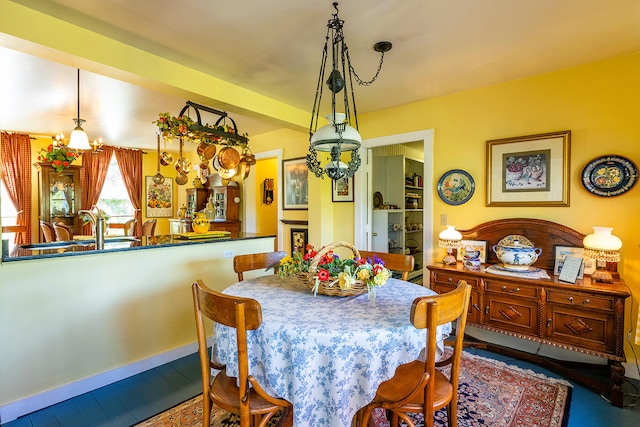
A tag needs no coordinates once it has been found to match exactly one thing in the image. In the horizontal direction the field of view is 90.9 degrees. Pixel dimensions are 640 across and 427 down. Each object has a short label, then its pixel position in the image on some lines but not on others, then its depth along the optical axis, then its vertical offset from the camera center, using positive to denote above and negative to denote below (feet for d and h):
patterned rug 6.11 -4.18
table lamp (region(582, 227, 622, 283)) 7.22 -0.97
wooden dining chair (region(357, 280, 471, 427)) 3.91 -2.53
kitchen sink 8.22 -0.99
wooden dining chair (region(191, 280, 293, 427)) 3.84 -2.19
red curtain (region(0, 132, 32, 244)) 17.16 +1.91
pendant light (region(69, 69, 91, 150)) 10.48 +2.28
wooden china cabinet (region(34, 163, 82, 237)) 17.87 +0.80
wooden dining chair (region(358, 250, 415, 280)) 7.45 -1.32
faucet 8.00 -0.40
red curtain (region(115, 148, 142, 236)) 21.68 +2.42
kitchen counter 6.50 -0.95
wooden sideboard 6.82 -2.34
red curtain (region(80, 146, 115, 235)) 20.04 +2.12
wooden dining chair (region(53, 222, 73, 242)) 14.10 -1.13
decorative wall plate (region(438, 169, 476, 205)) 10.21 +0.68
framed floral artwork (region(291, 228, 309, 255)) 15.21 -1.52
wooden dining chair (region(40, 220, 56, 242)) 15.25 -1.14
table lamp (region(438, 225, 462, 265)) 9.66 -1.03
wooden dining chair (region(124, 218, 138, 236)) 18.53 -1.16
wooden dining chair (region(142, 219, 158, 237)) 18.62 -1.17
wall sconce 19.44 +0.99
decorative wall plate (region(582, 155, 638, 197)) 7.79 +0.79
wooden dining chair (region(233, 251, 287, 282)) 7.25 -1.27
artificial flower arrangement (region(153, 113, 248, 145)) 8.73 +2.22
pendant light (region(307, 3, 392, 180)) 5.46 +1.24
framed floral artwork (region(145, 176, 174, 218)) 23.12 +0.69
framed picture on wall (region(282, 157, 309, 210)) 15.14 +1.20
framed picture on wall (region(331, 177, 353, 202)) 13.07 +0.73
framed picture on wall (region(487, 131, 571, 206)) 8.68 +1.08
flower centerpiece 5.19 -1.13
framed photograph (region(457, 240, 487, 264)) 9.73 -1.27
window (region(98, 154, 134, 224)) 21.35 +0.71
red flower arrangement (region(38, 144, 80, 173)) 11.60 +1.92
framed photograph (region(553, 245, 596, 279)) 8.07 -1.36
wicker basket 5.25 -1.31
